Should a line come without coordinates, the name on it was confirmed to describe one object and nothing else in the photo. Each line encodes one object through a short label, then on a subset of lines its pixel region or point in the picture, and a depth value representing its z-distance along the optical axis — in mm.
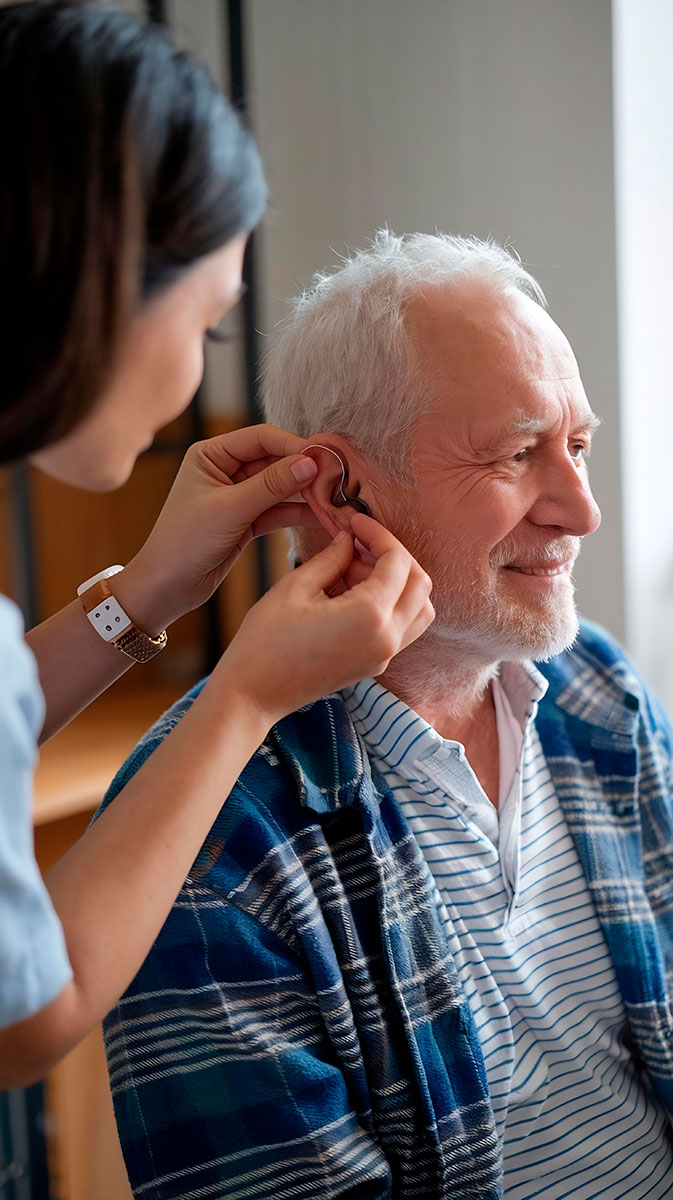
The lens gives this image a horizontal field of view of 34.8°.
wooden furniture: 2154
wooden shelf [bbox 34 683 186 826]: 2072
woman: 625
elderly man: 980
